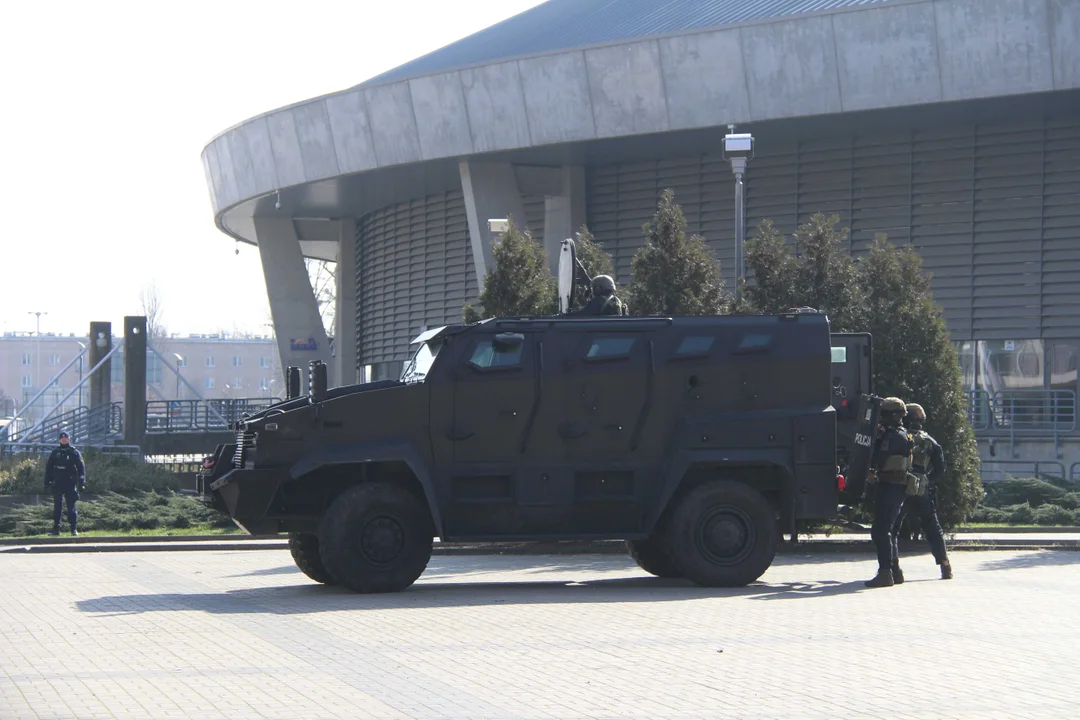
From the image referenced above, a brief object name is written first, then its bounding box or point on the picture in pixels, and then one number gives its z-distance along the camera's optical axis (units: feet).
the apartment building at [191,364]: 478.59
